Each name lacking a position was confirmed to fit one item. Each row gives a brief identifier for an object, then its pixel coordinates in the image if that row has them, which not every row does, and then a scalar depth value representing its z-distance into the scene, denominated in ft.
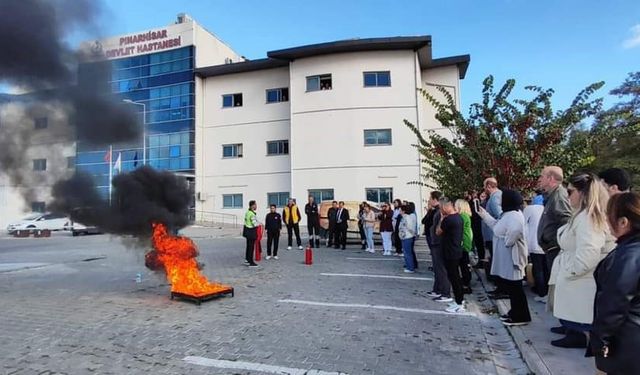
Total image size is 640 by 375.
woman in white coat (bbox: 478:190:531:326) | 18.80
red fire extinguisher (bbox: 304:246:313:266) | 38.70
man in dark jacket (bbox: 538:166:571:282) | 18.24
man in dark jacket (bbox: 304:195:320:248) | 53.83
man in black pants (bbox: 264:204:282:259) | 43.37
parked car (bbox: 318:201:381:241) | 57.72
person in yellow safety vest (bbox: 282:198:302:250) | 51.11
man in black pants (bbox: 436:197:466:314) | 22.38
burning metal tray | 23.26
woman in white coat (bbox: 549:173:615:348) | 12.46
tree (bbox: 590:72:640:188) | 63.50
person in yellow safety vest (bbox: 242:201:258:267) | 37.96
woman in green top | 26.76
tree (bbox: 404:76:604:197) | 30.96
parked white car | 80.52
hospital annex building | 88.02
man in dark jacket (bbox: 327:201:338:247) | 52.85
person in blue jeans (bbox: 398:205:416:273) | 34.06
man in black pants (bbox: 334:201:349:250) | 52.37
